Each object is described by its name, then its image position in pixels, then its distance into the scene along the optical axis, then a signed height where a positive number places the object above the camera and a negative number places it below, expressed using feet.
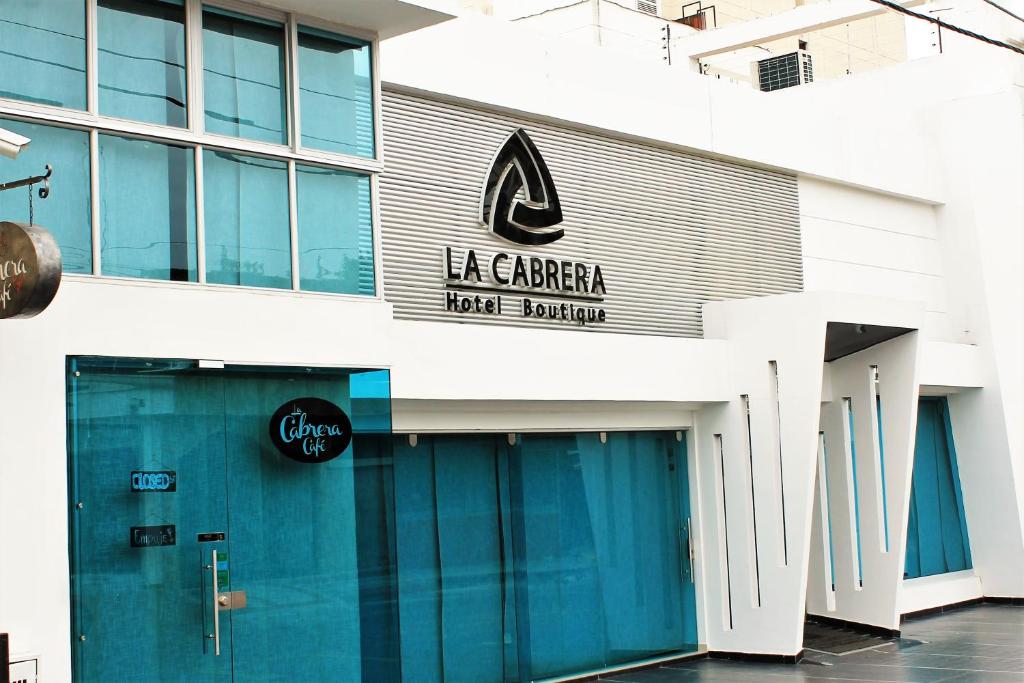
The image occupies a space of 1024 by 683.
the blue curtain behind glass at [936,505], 55.88 -2.14
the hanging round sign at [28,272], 22.47 +4.14
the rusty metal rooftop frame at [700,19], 100.17 +35.87
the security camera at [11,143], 22.94 +6.55
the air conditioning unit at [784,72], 79.14 +25.17
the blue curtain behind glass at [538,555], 37.37 -2.48
